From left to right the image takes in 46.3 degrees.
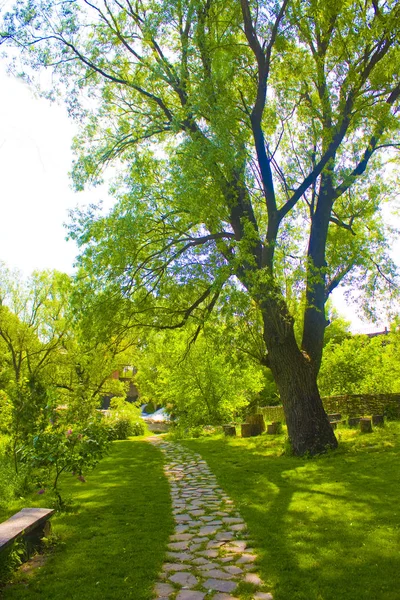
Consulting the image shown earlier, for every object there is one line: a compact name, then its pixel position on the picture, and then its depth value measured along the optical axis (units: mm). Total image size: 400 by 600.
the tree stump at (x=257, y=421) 16422
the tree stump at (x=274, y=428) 15750
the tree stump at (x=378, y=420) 14727
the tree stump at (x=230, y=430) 16750
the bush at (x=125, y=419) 21297
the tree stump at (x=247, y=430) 16156
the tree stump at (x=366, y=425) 13586
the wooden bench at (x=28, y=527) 4303
